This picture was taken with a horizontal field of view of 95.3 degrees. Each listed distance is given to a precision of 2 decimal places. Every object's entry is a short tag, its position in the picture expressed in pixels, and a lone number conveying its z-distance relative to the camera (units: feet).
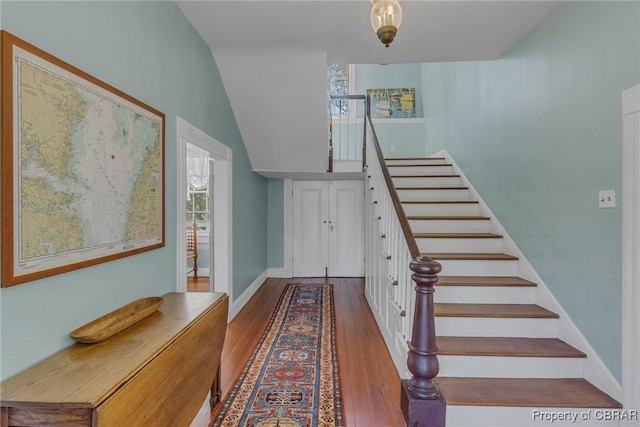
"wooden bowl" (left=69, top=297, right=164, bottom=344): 3.76
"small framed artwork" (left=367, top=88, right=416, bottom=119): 18.61
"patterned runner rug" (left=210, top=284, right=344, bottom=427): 5.66
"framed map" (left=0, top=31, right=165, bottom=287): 3.02
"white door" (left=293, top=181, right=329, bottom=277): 17.22
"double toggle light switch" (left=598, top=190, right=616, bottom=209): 5.45
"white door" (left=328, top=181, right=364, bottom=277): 17.08
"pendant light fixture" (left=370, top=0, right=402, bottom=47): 4.14
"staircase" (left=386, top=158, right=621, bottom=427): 5.35
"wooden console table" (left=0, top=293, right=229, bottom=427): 2.72
